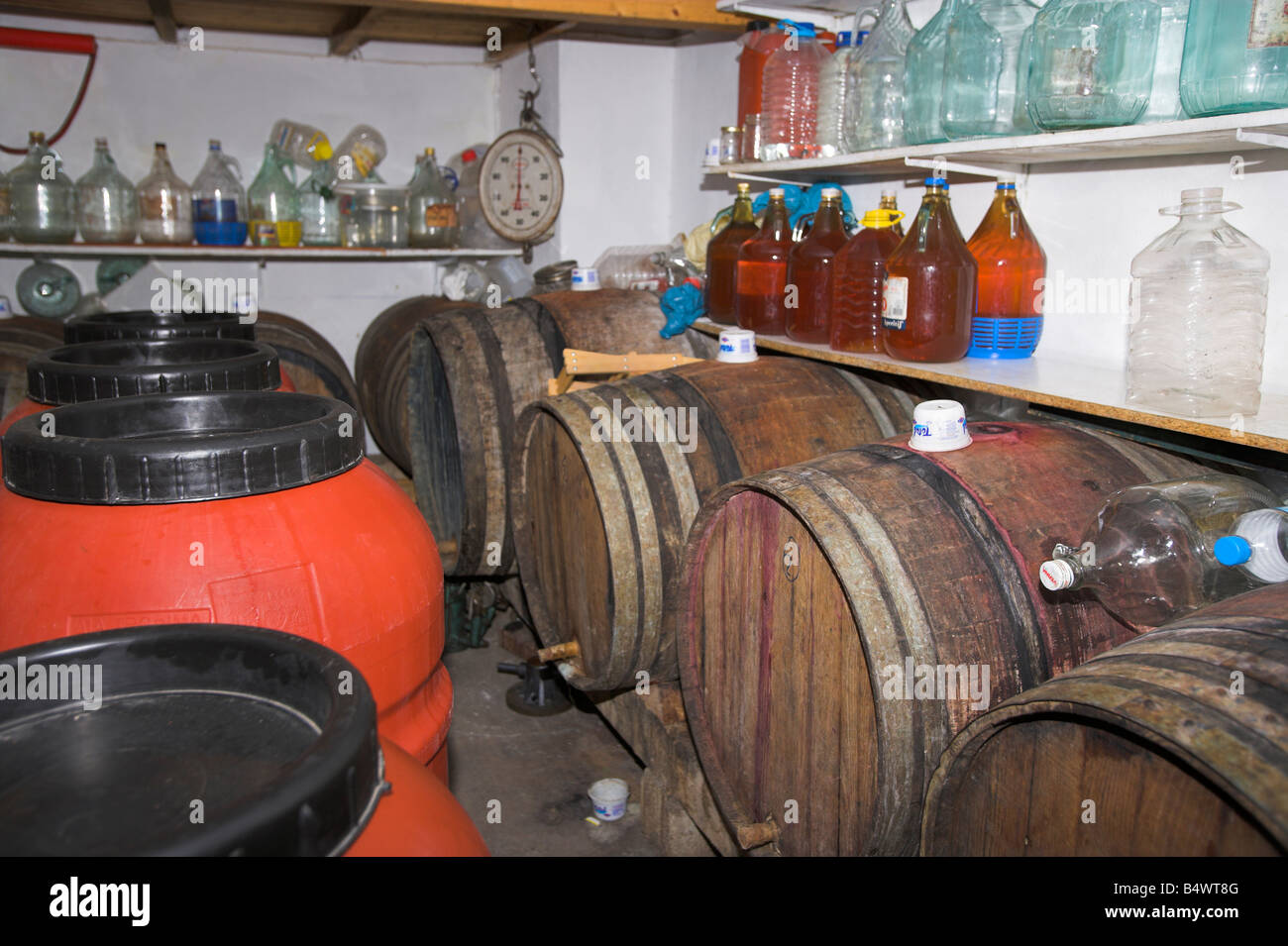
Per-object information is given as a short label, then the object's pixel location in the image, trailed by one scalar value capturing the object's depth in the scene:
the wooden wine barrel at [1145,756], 0.94
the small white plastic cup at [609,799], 2.73
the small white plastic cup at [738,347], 2.54
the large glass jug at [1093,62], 1.79
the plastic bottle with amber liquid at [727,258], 3.01
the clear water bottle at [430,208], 4.95
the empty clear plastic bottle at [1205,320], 1.69
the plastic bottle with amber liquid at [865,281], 2.38
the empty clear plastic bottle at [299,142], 4.96
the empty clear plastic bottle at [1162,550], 1.51
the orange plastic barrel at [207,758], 0.63
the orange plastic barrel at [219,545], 1.10
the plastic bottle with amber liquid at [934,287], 2.17
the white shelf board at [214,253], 4.30
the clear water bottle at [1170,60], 1.78
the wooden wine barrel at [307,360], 3.96
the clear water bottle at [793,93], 2.90
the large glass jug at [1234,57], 1.49
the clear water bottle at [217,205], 4.54
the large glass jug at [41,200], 4.34
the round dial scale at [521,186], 4.59
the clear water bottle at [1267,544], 1.38
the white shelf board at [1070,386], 1.54
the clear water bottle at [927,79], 2.22
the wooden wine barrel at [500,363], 3.08
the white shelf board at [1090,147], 1.58
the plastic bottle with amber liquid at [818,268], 2.57
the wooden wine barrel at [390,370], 4.09
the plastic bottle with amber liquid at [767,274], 2.75
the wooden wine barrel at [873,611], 1.49
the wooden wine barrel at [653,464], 2.24
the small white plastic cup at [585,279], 3.49
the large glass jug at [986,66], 2.11
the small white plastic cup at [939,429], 1.76
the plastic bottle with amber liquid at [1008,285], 2.27
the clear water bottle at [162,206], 4.52
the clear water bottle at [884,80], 2.49
